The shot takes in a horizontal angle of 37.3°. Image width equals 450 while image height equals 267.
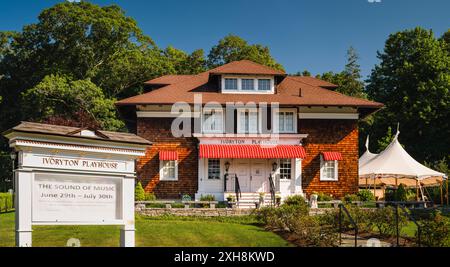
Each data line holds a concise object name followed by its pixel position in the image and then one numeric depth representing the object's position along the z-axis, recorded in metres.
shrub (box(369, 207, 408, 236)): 18.91
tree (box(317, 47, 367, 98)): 58.40
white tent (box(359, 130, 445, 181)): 33.72
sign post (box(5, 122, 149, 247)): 11.98
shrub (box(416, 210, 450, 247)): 15.56
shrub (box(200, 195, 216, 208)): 31.75
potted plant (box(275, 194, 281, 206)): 30.45
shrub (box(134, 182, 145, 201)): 30.56
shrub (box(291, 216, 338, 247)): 16.66
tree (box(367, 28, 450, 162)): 49.81
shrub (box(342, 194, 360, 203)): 32.23
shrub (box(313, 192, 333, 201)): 32.84
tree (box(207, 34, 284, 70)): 55.53
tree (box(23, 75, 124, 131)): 45.00
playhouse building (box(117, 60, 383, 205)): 33.50
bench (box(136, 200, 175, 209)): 28.11
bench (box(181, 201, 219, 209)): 28.39
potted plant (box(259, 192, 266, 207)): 29.81
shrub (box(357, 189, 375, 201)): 32.66
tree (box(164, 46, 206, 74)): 55.47
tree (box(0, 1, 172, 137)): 49.47
